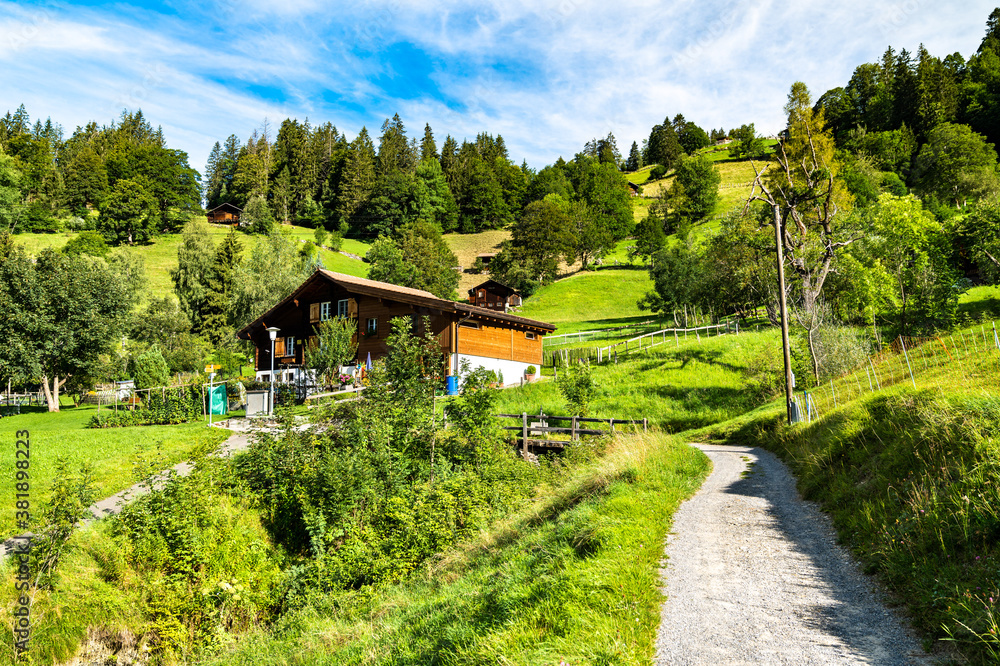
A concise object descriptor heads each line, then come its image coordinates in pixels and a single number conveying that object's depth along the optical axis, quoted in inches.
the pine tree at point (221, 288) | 2421.3
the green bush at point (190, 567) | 437.1
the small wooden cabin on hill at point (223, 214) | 4414.4
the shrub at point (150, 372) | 1424.7
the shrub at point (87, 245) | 2906.3
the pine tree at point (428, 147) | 5698.8
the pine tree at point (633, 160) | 7146.7
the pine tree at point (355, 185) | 4426.7
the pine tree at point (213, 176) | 5467.5
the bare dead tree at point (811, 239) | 1151.6
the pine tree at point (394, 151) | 4878.4
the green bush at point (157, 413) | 1017.5
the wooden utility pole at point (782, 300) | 792.9
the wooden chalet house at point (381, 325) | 1371.8
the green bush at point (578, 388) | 1000.2
